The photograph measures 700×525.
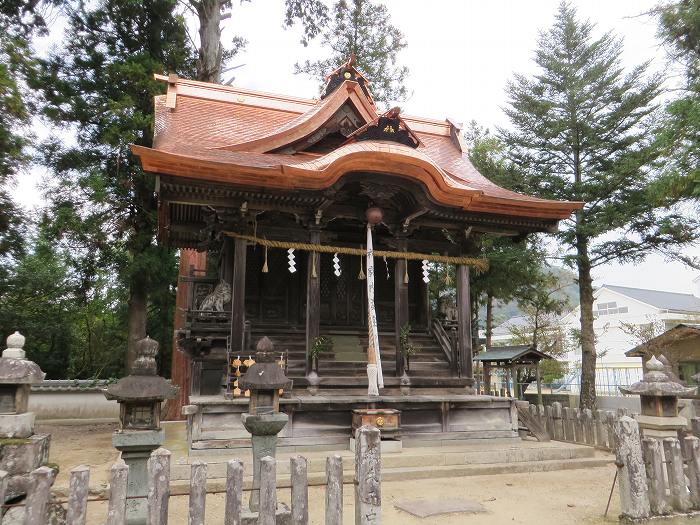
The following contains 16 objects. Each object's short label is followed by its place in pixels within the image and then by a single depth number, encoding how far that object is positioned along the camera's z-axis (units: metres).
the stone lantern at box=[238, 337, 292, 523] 4.77
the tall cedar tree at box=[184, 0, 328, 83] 16.86
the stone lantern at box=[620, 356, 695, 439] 5.84
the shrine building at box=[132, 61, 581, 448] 8.55
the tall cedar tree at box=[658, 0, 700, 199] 10.57
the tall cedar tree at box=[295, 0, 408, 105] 22.53
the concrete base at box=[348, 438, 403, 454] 8.02
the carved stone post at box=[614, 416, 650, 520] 5.14
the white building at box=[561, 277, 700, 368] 33.97
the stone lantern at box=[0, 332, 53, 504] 4.03
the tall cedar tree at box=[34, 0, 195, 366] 13.91
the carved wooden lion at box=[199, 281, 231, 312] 9.75
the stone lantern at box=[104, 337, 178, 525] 4.31
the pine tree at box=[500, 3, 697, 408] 14.86
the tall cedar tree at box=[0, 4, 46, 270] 11.81
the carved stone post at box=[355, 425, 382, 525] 4.11
